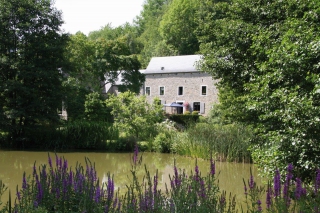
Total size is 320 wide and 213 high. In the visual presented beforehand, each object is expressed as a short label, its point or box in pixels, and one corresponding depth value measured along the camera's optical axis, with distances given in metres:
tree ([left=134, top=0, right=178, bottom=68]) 51.53
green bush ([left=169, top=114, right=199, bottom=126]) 28.14
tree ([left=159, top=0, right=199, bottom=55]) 49.97
